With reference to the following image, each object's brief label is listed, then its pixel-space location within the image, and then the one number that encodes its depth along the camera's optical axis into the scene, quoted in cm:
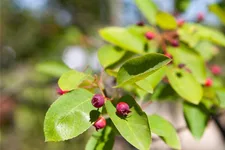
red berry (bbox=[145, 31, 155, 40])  37
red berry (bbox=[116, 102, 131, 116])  27
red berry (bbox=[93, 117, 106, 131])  28
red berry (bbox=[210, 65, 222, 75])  48
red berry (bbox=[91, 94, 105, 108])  28
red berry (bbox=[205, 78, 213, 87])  37
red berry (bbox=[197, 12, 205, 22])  48
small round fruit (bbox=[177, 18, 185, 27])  40
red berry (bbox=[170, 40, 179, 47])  37
